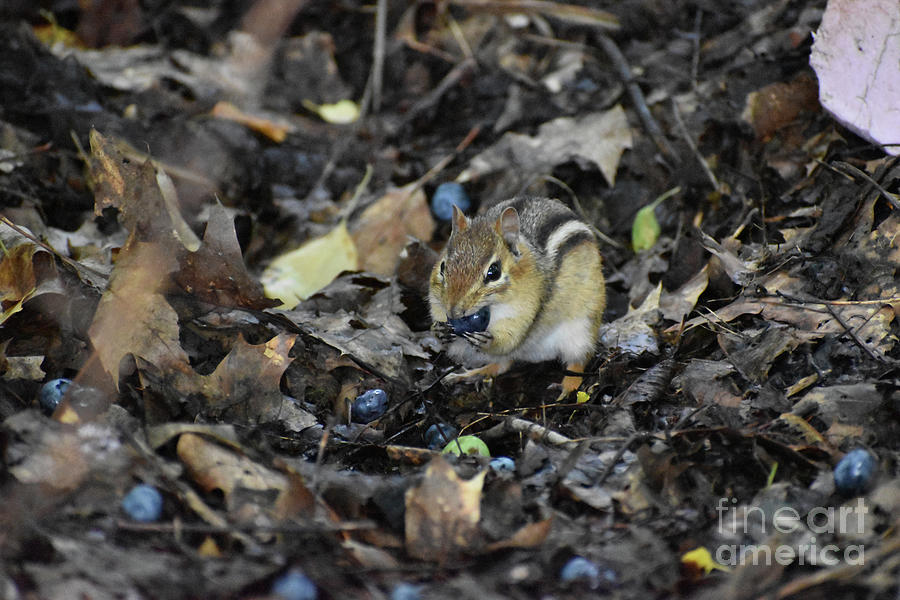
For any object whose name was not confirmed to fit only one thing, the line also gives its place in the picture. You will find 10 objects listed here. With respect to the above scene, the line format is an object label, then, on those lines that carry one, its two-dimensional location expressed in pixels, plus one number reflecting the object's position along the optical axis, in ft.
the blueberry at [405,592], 16.42
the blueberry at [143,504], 17.46
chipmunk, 26.00
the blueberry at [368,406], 24.58
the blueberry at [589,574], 16.98
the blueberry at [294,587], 16.06
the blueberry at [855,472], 18.57
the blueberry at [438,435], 23.88
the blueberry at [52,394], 21.34
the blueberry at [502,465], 21.18
